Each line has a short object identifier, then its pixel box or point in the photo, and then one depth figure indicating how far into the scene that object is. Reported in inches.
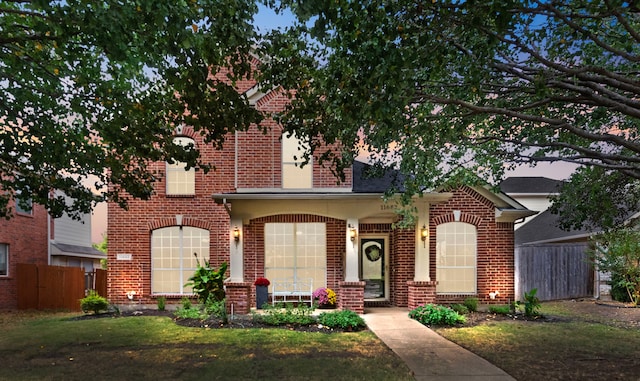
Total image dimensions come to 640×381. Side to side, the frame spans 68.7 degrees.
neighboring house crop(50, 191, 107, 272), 855.1
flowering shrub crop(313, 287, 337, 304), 525.0
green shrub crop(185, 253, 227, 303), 501.0
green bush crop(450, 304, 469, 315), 489.3
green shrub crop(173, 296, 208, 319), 474.3
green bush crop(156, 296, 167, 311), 550.3
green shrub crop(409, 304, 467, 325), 439.5
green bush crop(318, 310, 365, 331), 415.5
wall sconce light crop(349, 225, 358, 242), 505.4
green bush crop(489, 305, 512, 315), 500.4
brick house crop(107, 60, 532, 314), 525.7
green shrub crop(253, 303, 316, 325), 435.8
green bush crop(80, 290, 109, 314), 538.0
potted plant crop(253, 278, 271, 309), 518.0
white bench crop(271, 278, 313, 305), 548.7
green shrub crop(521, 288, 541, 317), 484.2
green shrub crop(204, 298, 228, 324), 446.5
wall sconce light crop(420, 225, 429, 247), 518.9
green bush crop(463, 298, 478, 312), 514.6
